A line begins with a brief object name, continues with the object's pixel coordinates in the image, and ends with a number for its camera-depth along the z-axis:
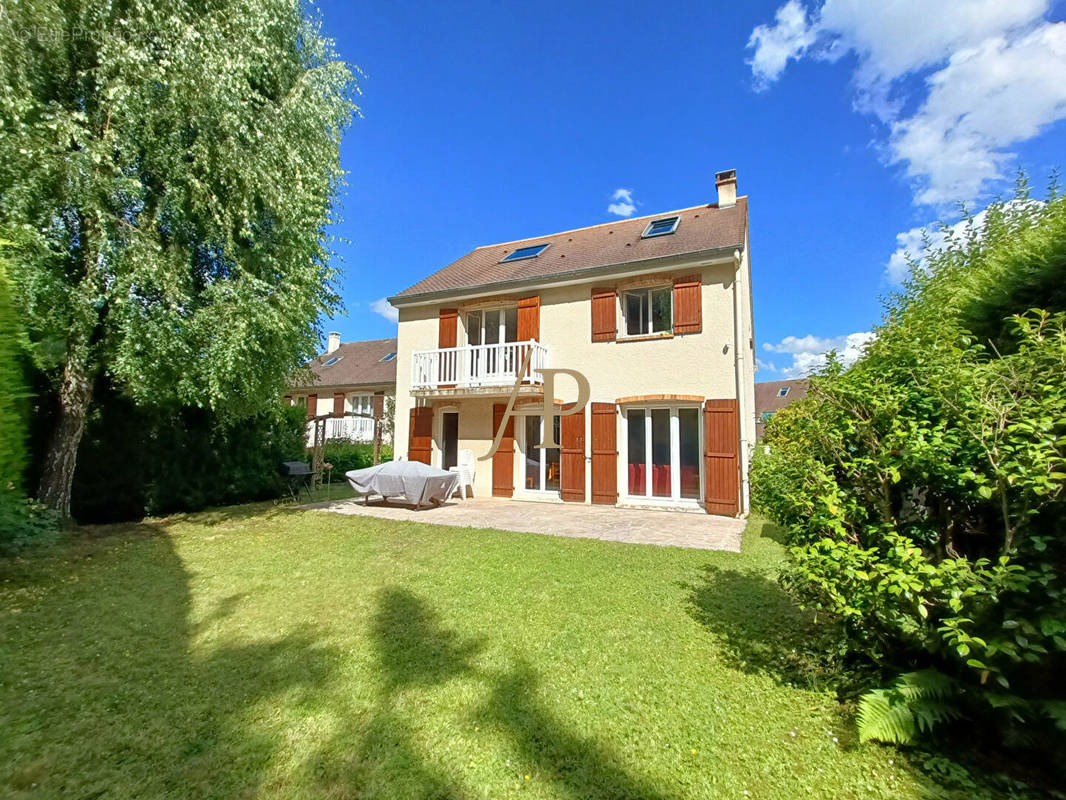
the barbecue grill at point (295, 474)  11.82
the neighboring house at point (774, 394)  33.44
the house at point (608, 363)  9.99
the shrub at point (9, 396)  2.91
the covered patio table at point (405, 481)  9.84
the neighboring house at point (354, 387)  23.31
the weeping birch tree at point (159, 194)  6.31
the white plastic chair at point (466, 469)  12.17
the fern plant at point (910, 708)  2.32
